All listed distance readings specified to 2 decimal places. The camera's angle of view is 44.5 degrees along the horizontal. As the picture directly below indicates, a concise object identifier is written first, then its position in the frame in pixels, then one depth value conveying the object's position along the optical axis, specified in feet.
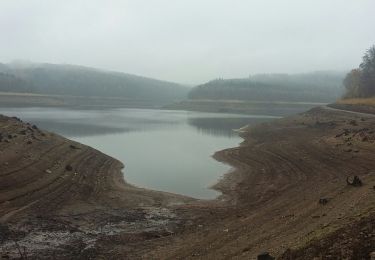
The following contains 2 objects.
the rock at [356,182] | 90.22
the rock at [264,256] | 50.34
